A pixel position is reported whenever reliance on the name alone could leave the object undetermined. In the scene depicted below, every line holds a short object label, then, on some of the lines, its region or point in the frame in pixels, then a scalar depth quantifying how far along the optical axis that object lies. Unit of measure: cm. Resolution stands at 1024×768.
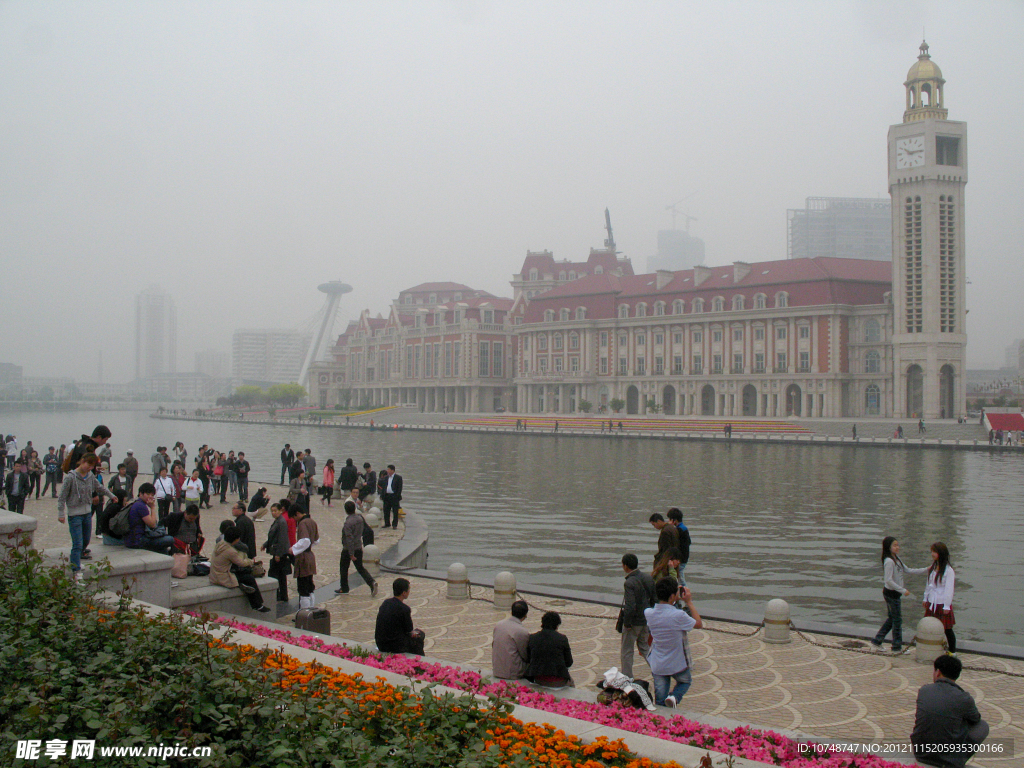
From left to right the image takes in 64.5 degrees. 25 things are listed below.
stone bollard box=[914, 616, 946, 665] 990
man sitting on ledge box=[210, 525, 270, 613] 1126
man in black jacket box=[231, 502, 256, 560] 1227
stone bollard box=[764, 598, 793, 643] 1090
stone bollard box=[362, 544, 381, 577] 1501
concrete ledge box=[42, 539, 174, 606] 991
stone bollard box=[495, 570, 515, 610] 1279
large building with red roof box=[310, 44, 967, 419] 6712
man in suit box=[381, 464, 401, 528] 2020
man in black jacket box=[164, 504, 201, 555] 1325
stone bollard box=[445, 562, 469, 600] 1349
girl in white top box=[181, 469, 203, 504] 2030
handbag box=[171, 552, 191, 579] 1142
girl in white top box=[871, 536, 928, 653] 1058
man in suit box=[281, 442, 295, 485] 2711
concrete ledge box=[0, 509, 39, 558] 995
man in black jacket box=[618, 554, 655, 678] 924
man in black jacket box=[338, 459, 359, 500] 2264
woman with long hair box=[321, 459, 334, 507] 2531
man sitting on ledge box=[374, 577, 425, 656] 905
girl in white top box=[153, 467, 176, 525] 1839
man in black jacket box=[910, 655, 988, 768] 640
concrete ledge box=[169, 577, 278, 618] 1081
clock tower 6669
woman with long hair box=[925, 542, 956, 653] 999
